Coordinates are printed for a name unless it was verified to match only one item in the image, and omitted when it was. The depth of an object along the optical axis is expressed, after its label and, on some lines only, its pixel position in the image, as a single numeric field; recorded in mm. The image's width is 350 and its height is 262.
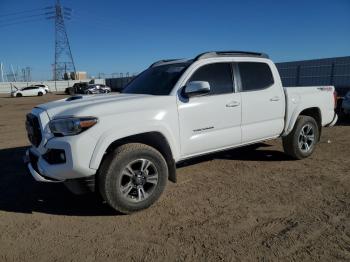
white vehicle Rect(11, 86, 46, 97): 45844
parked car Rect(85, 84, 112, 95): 39594
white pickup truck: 3848
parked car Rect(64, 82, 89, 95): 43003
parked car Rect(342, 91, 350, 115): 11415
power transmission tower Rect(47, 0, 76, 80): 76000
